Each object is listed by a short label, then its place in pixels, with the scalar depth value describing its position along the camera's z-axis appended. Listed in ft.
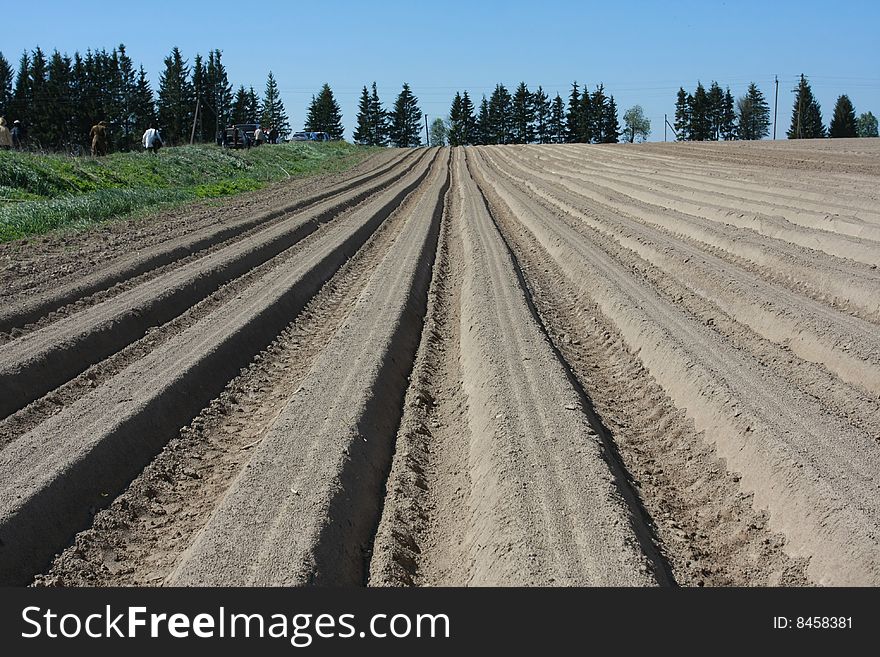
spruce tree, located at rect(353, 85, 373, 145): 353.92
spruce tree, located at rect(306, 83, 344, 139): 337.72
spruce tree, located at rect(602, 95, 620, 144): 329.93
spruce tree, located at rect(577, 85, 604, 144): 326.03
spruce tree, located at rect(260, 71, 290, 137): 394.52
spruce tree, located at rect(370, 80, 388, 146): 353.92
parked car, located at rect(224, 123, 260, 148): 139.87
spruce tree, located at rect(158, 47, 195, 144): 271.49
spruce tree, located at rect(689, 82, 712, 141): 314.76
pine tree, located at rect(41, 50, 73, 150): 244.63
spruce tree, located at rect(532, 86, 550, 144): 352.49
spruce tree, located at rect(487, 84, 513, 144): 352.49
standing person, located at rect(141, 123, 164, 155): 93.85
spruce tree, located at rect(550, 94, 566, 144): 351.05
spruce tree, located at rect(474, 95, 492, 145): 352.49
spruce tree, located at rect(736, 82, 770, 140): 337.11
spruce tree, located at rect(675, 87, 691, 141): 326.10
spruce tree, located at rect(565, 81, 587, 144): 330.95
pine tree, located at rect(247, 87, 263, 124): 337.31
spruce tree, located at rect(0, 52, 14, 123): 256.42
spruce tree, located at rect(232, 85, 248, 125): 312.09
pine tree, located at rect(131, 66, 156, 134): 279.49
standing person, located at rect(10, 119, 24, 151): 90.57
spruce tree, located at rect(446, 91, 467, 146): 351.05
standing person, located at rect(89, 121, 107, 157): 89.33
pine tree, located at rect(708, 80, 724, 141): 324.19
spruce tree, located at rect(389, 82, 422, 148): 356.59
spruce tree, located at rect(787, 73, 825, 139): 260.42
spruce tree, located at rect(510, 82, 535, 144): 349.41
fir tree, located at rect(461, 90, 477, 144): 348.38
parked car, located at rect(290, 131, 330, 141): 187.95
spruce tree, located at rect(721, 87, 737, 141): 328.70
